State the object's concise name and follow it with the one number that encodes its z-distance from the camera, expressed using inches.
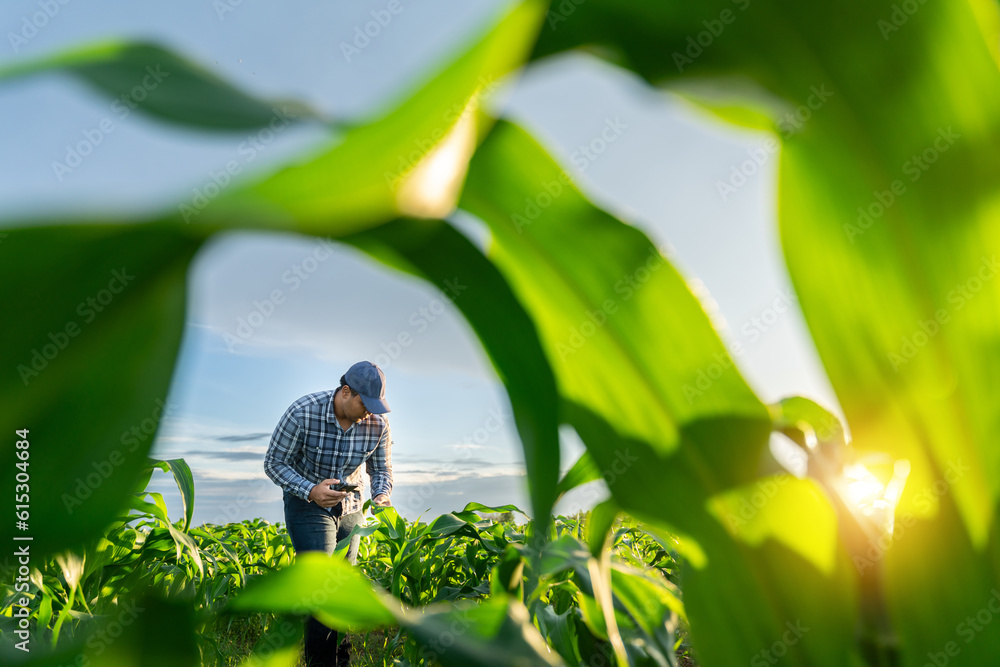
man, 96.3
